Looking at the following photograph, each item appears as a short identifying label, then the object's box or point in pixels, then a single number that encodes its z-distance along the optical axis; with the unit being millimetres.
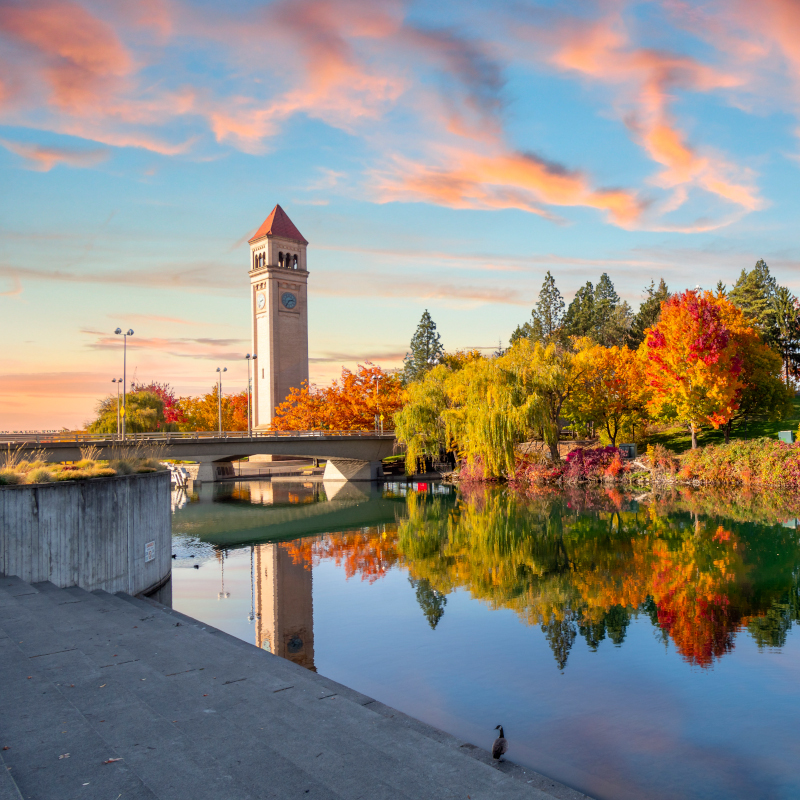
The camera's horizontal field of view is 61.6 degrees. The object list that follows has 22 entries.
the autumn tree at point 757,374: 51812
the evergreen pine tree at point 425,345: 98688
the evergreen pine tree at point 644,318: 79375
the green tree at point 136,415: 73688
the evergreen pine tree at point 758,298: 73500
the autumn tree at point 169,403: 95688
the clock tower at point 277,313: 89875
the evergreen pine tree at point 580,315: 90875
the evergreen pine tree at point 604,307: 88688
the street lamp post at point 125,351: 41656
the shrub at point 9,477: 13641
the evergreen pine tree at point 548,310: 94438
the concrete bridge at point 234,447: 41312
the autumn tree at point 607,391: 52375
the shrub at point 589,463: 48438
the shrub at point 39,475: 14026
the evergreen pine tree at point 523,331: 97375
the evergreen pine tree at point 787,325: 71312
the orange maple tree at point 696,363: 45594
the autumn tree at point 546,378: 47062
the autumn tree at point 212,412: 96250
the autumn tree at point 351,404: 73312
